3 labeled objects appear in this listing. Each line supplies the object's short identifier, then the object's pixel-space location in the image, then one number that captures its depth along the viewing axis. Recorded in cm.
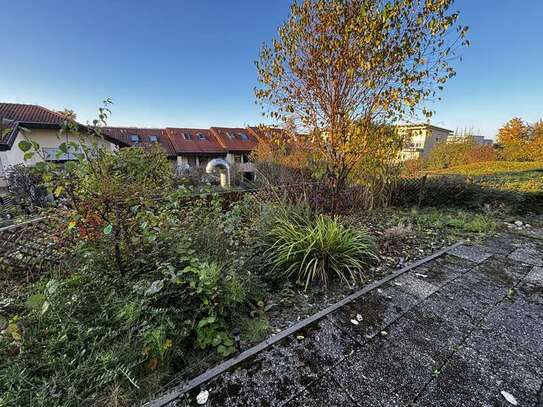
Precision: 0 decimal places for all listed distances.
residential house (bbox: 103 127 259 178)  2003
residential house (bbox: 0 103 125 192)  936
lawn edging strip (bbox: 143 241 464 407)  112
